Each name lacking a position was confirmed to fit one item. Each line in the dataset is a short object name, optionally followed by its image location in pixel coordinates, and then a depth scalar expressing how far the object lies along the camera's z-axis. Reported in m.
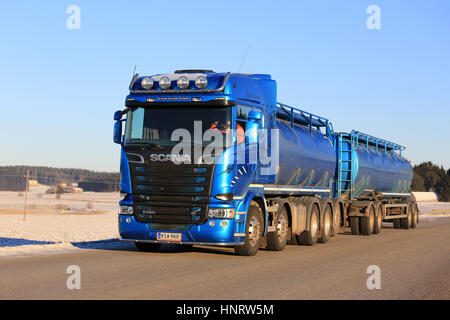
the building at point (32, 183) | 184.88
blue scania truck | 13.09
